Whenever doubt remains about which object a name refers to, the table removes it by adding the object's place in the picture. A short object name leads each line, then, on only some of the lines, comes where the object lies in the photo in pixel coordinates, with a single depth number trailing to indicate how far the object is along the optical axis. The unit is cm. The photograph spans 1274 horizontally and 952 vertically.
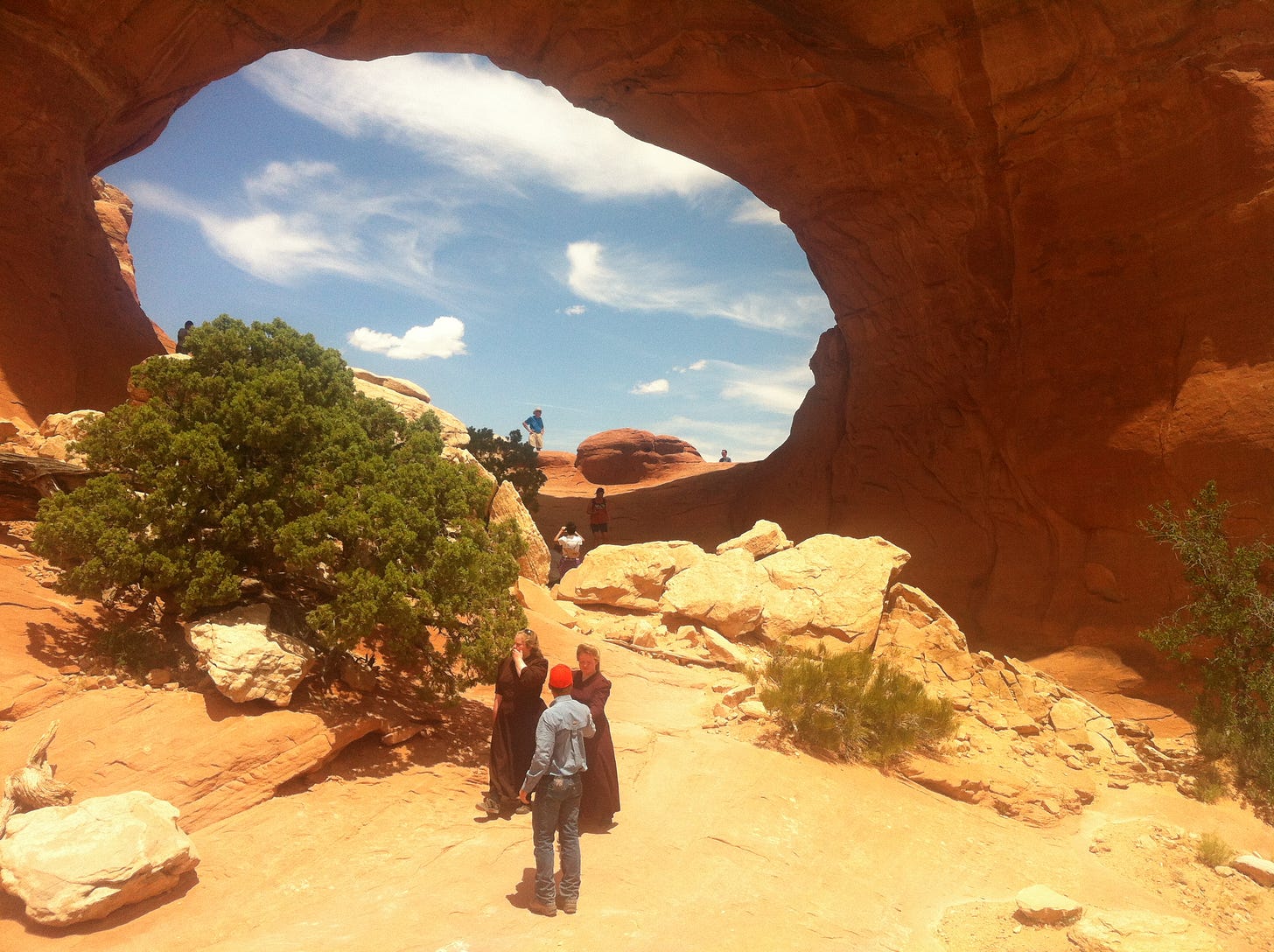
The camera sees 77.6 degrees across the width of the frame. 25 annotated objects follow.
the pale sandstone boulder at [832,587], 1375
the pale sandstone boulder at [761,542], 1611
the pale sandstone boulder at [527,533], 1562
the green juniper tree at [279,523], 744
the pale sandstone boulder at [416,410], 1904
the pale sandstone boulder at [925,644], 1338
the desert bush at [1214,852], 905
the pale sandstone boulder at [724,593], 1374
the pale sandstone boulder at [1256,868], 868
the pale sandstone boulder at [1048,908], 678
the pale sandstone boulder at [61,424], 1216
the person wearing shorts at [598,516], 2111
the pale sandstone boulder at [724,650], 1293
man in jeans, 563
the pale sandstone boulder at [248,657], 700
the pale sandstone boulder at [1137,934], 635
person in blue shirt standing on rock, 3022
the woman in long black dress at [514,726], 724
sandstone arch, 1385
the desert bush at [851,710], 967
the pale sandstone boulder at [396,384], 2447
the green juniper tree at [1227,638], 1157
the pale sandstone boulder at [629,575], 1512
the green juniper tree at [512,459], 2031
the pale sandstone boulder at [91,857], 486
